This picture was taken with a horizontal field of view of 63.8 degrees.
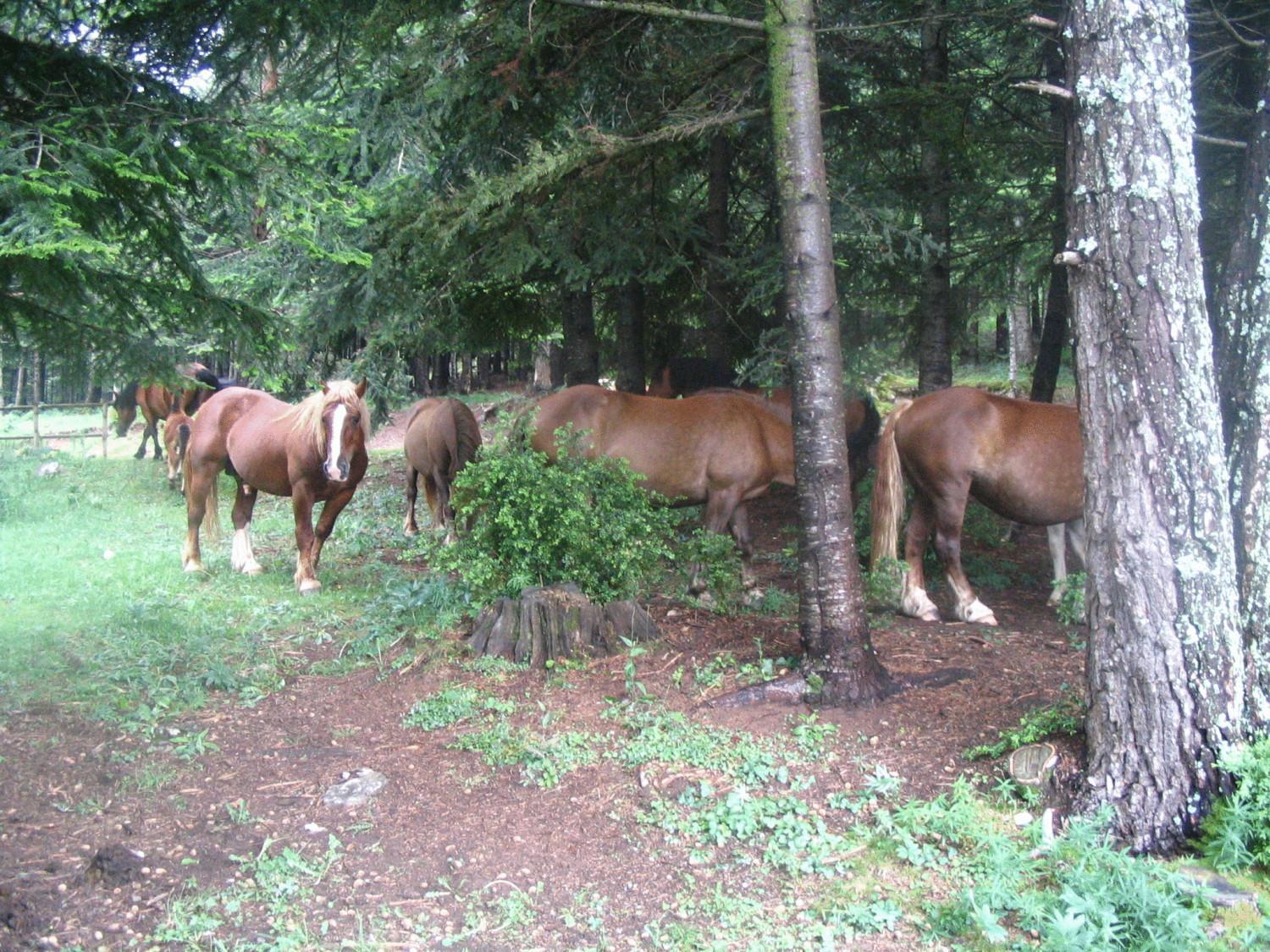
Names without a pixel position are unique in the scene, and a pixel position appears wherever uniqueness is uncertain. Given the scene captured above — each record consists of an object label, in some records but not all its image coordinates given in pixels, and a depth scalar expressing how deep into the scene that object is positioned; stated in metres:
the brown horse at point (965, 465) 7.89
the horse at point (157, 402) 15.91
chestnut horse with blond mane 8.47
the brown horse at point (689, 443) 8.59
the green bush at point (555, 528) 6.54
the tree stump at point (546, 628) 6.45
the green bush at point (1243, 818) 3.71
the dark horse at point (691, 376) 11.44
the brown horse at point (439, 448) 10.86
